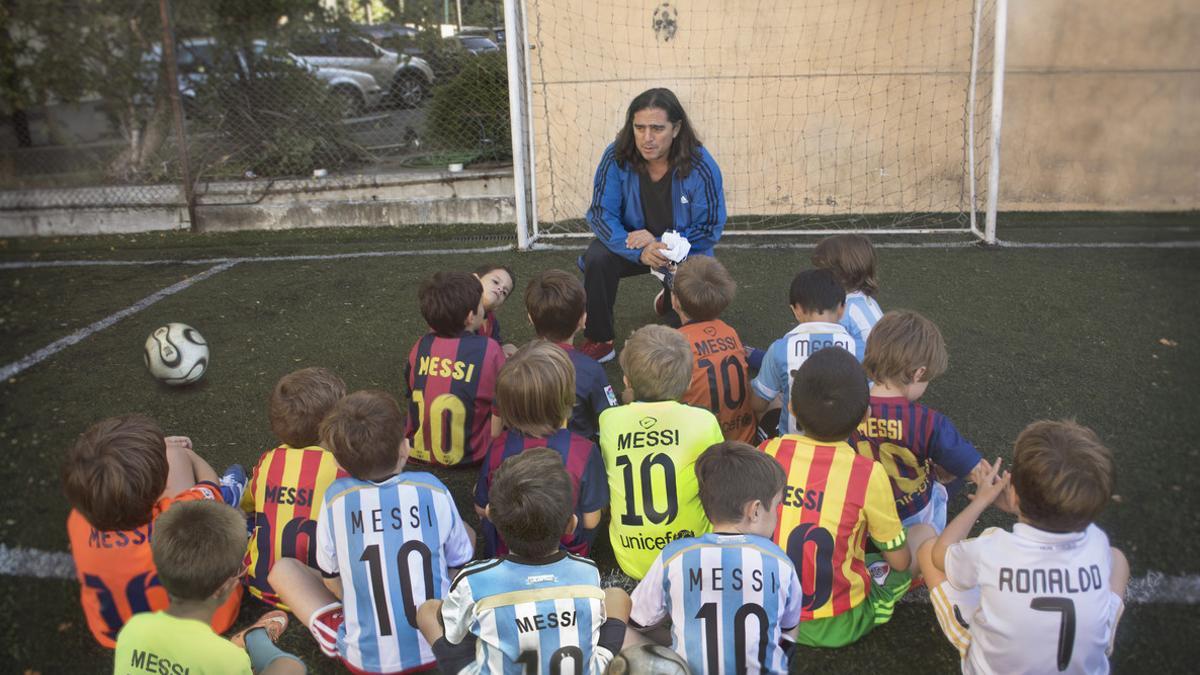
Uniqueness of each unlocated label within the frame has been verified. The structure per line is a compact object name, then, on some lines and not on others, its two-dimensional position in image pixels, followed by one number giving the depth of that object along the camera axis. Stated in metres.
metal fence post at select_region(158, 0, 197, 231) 7.81
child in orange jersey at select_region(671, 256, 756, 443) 3.54
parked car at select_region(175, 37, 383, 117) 9.00
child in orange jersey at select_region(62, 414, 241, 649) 2.44
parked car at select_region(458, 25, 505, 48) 8.68
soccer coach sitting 4.96
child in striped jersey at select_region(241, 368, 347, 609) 2.71
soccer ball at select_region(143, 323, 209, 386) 4.14
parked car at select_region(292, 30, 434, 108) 9.07
